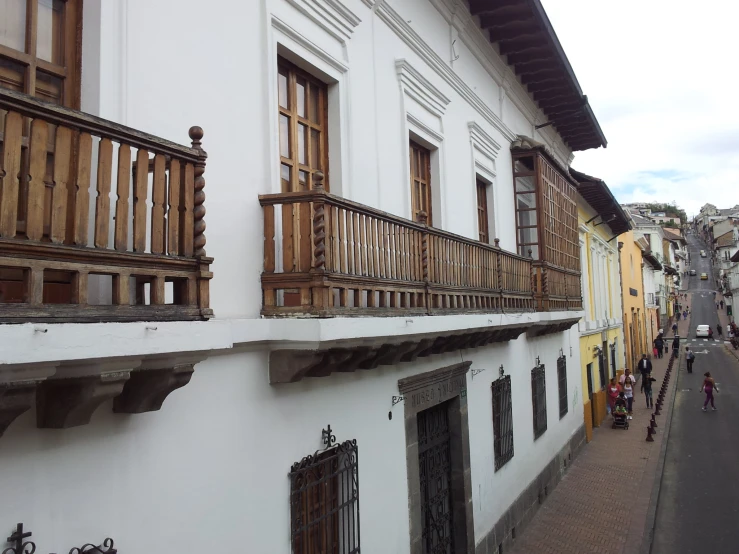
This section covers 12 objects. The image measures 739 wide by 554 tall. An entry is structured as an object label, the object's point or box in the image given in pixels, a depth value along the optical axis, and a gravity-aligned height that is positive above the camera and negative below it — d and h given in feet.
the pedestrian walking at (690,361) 98.94 -8.41
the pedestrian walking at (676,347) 119.26 -7.43
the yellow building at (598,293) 53.78 +2.41
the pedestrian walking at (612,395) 59.52 -8.51
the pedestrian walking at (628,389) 61.26 -8.09
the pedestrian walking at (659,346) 121.60 -7.06
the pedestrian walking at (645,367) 70.63 -6.83
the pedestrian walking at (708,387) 63.36 -8.42
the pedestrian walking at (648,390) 66.44 -8.85
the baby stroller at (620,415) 56.87 -10.01
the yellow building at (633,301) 93.50 +2.19
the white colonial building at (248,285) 8.22 +0.79
